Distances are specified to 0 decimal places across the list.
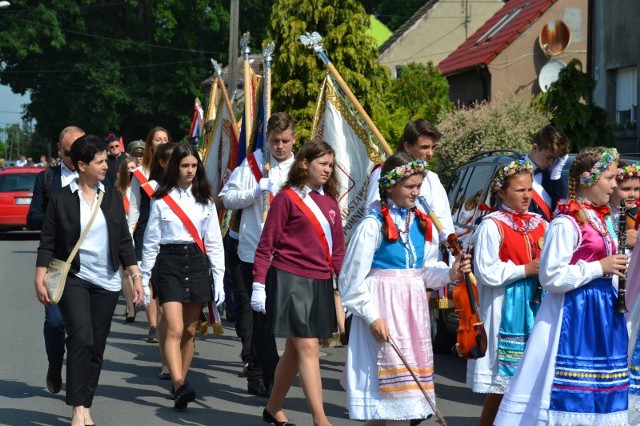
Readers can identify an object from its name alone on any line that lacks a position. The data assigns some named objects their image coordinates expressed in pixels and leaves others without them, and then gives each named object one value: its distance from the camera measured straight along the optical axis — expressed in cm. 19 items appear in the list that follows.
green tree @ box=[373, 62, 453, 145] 2875
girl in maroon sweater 728
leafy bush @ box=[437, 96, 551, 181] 1722
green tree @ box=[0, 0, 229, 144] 5331
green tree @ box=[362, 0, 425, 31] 6184
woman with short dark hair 750
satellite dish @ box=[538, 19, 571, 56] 3266
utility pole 2511
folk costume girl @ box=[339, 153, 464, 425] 615
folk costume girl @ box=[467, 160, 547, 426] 653
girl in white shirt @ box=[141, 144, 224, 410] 836
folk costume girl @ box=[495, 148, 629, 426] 586
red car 2881
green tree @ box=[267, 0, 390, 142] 2714
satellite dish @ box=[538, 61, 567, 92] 3122
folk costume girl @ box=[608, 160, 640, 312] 659
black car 1010
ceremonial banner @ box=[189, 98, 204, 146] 1944
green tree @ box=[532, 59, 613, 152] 1662
